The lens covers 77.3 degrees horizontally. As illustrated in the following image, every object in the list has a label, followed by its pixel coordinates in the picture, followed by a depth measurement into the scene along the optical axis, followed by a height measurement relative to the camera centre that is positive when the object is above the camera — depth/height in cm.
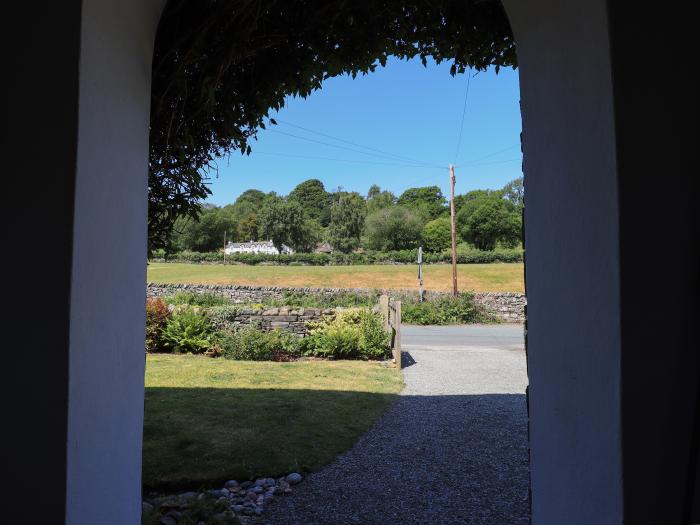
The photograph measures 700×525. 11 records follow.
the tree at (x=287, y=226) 5600 +703
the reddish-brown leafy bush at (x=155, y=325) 1030 -107
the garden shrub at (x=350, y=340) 966 -133
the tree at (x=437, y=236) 5628 +602
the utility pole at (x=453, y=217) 2017 +314
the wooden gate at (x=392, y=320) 876 -87
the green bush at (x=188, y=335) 1009 -129
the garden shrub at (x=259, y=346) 962 -146
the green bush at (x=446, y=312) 1797 -128
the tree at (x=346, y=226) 5516 +700
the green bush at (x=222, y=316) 1071 -90
